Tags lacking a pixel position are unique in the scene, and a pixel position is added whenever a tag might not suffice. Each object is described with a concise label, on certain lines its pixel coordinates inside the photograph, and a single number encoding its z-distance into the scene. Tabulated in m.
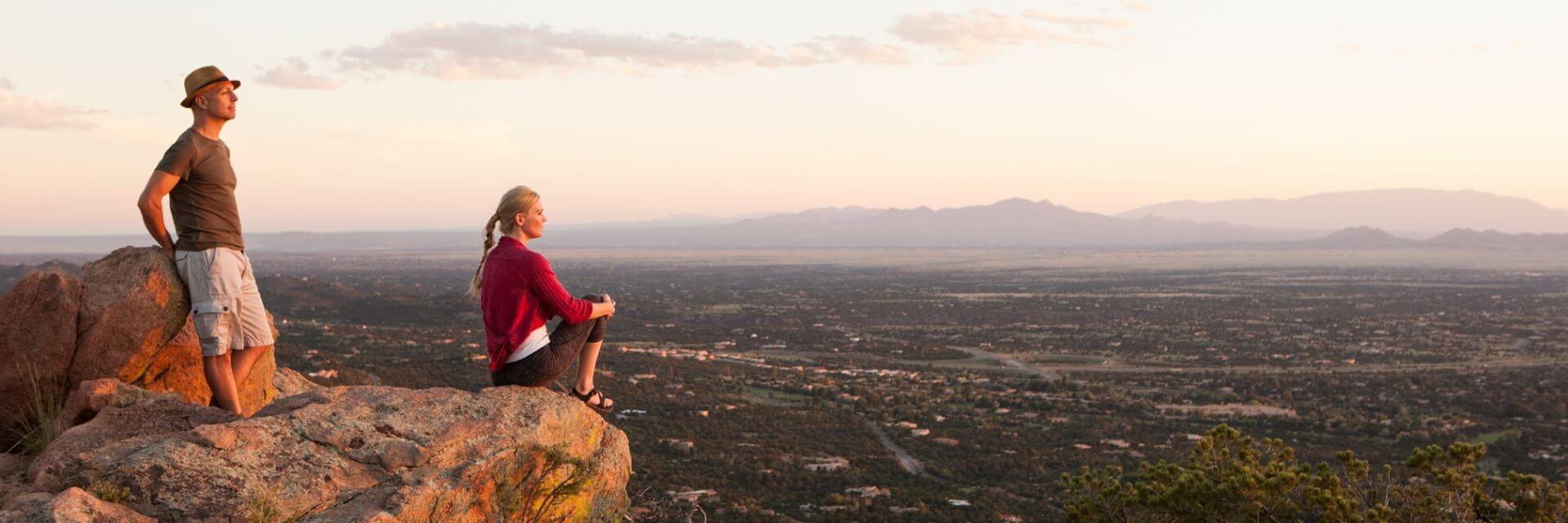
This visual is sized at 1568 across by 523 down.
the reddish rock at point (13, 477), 5.34
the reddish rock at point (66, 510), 4.52
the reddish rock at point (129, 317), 7.82
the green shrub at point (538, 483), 6.38
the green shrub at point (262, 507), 5.06
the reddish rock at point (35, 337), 7.64
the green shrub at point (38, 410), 7.01
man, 7.20
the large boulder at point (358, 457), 5.22
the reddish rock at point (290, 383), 10.00
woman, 6.89
